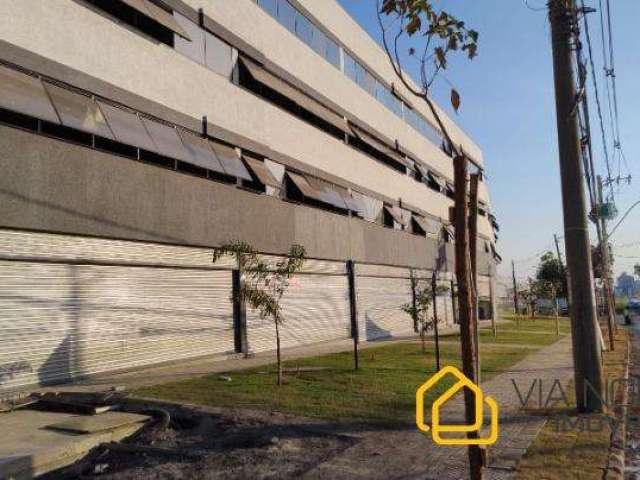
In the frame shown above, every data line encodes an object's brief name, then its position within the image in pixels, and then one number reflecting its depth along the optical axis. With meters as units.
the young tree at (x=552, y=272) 63.77
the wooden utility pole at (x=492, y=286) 47.34
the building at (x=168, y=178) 11.56
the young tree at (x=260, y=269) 11.48
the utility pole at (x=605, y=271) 22.12
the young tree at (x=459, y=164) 4.53
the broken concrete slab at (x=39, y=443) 6.25
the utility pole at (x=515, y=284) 55.97
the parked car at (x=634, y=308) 54.29
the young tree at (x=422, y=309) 18.67
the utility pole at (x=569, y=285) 9.29
